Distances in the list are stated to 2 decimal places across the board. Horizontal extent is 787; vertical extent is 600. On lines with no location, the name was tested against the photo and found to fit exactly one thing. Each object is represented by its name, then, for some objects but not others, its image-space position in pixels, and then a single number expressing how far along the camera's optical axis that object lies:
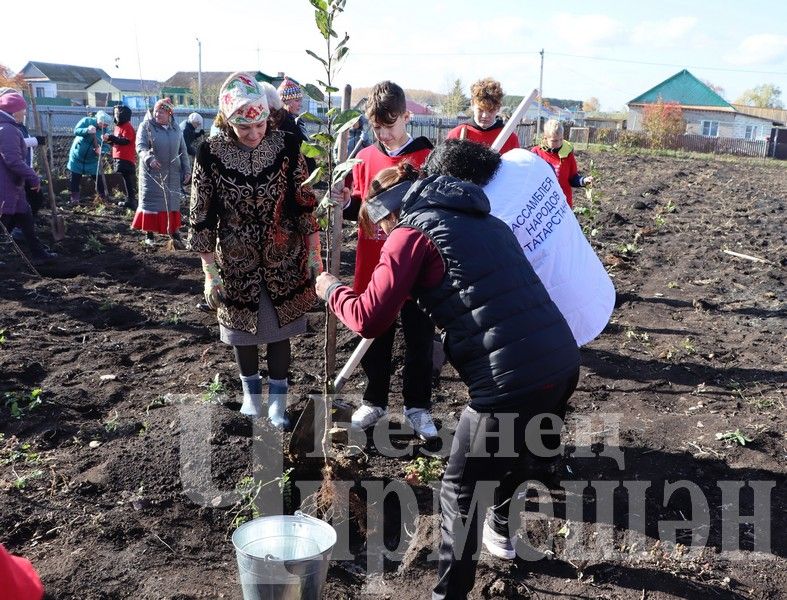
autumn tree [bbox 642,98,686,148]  38.59
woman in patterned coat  3.53
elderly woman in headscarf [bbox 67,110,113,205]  11.64
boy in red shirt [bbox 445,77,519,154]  4.72
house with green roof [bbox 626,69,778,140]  56.59
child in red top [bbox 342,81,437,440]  3.70
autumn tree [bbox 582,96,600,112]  104.31
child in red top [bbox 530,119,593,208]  6.02
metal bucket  2.38
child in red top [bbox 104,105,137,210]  10.99
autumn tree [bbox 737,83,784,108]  96.46
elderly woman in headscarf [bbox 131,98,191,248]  8.39
